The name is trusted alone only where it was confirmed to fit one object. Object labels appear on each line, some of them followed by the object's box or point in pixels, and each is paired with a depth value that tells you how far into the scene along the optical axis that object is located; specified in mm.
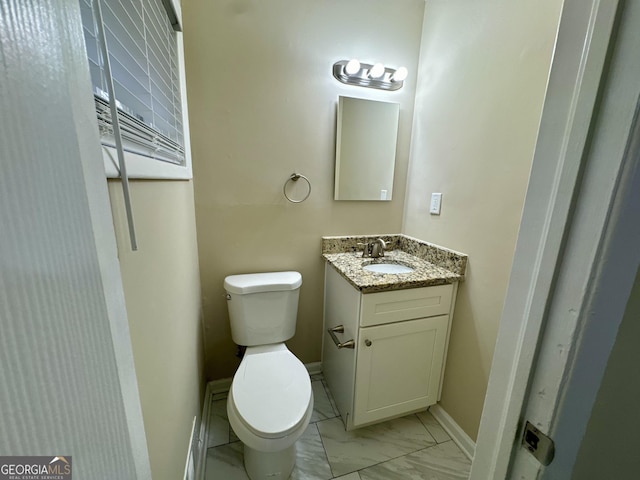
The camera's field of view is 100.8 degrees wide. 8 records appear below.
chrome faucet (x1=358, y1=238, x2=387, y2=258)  1644
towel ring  1562
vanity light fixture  1488
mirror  1588
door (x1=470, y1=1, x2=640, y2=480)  347
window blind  447
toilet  1015
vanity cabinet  1283
